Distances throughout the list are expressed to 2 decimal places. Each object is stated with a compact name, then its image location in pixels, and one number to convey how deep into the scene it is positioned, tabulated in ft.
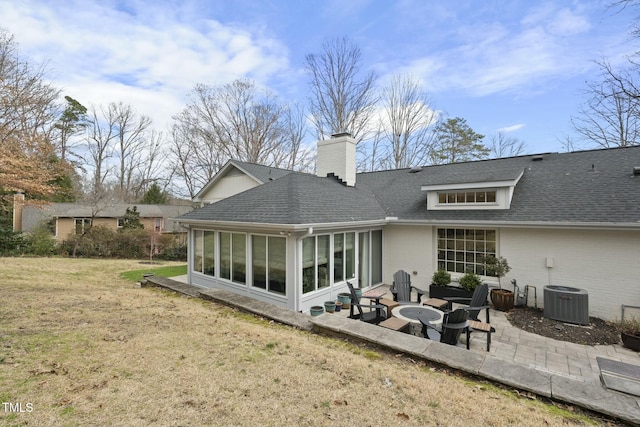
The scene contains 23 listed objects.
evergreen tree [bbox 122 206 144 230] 73.56
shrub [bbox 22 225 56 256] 62.13
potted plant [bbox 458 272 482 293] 28.09
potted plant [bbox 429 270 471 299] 28.68
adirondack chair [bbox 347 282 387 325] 22.14
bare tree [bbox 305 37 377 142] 69.46
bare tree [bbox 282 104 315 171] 85.76
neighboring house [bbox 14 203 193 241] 80.79
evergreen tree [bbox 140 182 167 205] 104.06
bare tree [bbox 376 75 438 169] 70.28
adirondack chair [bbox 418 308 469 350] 17.75
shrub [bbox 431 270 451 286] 29.68
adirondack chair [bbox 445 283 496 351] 22.79
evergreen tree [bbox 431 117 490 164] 78.89
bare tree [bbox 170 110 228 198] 84.53
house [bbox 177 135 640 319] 24.40
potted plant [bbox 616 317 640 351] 18.70
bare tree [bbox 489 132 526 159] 82.33
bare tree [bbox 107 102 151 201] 101.24
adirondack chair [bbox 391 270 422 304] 27.33
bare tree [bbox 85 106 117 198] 98.43
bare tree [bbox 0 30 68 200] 31.35
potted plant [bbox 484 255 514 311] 26.19
